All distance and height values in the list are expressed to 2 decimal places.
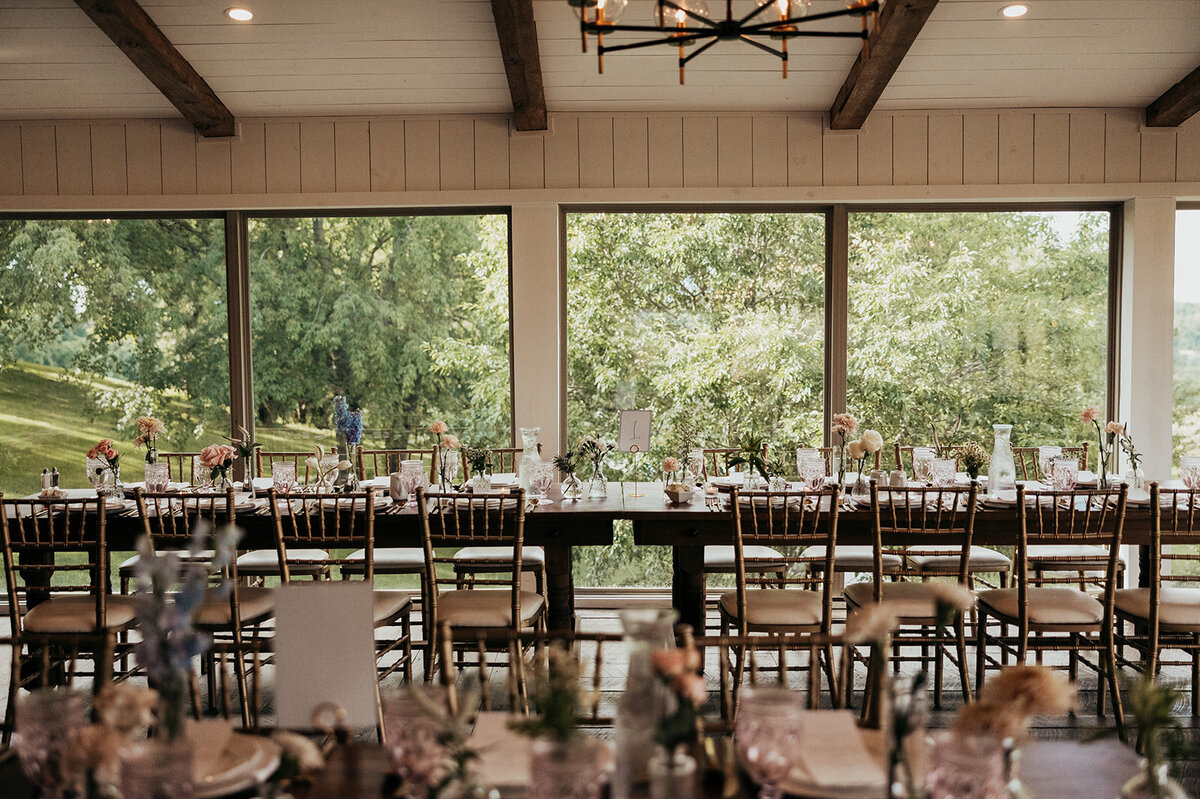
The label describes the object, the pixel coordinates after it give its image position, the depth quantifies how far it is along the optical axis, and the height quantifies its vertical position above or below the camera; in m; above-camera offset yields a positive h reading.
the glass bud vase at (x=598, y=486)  3.78 -0.52
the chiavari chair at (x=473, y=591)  3.20 -0.84
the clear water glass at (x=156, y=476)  3.82 -0.48
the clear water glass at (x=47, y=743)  1.36 -0.58
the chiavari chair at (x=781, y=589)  3.17 -0.82
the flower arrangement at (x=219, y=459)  3.62 -0.39
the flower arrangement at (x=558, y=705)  1.23 -0.48
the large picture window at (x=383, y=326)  4.99 +0.23
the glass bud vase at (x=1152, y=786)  1.22 -0.60
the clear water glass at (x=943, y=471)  3.79 -0.46
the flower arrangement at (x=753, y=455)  3.76 -0.39
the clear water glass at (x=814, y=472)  3.62 -0.44
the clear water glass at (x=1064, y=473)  3.64 -0.45
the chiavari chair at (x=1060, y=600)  3.17 -0.89
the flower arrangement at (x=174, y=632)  1.26 -0.39
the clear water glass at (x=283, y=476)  3.58 -0.45
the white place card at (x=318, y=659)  1.69 -0.56
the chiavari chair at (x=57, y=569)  3.21 -0.78
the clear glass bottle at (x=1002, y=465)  3.83 -0.44
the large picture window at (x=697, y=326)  4.97 +0.22
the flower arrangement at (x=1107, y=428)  3.68 -0.27
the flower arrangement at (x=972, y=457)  3.54 -0.38
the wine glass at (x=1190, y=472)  3.51 -0.44
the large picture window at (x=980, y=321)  4.91 +0.24
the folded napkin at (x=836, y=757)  1.45 -0.69
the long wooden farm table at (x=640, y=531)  3.46 -0.66
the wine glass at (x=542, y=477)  3.71 -0.47
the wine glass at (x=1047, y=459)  3.85 -0.42
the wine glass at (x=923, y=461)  3.92 -0.43
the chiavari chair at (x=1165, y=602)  3.18 -0.90
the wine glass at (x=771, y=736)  1.36 -0.58
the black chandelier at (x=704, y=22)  2.51 +1.02
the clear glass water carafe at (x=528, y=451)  3.98 -0.39
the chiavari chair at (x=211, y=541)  3.18 -0.71
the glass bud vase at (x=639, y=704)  1.37 -0.53
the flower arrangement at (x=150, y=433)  3.84 -0.29
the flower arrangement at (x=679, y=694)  1.25 -0.47
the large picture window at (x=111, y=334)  4.97 +0.19
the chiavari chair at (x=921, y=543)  3.23 -0.69
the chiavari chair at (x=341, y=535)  3.22 -0.65
